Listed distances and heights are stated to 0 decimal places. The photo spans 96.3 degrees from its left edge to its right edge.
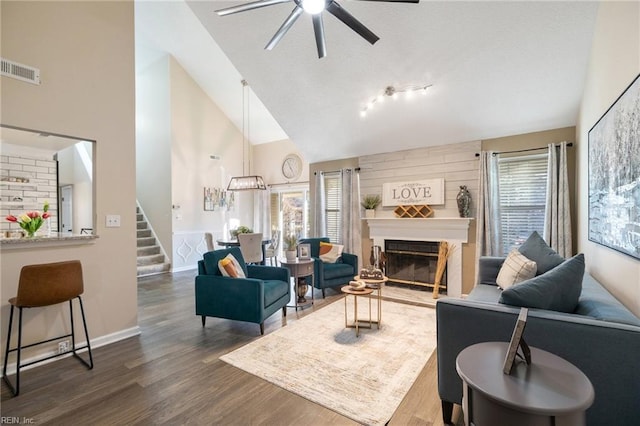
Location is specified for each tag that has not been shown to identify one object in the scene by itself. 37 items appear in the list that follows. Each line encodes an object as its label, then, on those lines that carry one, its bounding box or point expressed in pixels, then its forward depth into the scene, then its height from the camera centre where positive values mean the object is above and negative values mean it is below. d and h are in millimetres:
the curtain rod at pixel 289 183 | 7803 +858
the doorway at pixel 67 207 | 5023 +162
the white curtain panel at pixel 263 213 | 8484 +28
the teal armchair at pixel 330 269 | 4598 -934
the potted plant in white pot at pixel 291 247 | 4094 -490
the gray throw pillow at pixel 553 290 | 1660 -471
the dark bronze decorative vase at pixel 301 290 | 4223 -1132
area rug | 2045 -1322
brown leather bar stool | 2229 -591
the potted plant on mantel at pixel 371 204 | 5512 +169
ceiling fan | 2328 +1708
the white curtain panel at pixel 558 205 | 3789 +78
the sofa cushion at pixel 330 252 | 5059 -692
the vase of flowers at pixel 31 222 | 2664 -53
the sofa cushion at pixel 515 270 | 2641 -566
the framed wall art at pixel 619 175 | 1636 +242
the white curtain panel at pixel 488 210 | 4344 +24
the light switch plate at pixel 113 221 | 3020 -56
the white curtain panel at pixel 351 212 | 5746 +18
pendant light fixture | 6227 +682
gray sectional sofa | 1315 -669
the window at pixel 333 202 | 6172 +241
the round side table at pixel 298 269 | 3961 -782
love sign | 4891 +357
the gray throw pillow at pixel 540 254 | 2693 -424
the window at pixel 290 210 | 8078 +100
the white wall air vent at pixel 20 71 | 2387 +1249
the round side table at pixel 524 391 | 973 -656
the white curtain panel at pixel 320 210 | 6234 +72
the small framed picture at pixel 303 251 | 4285 -562
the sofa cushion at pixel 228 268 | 3283 -617
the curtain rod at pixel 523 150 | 3903 +903
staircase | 6367 -903
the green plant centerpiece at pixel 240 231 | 6210 -369
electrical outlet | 2662 -1219
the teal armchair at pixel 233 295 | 3098 -916
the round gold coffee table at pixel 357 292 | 3070 -853
